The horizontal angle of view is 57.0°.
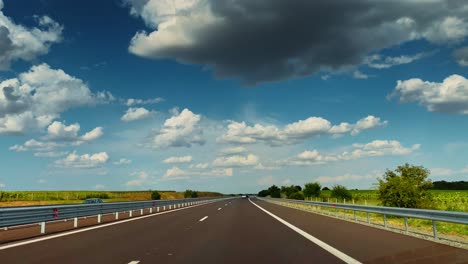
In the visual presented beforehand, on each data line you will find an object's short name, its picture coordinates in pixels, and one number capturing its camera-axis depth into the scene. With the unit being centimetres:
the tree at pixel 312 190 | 6938
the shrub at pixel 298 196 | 7179
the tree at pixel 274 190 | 12536
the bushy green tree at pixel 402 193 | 2753
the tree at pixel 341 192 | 6089
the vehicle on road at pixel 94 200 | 2986
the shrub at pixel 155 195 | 6598
